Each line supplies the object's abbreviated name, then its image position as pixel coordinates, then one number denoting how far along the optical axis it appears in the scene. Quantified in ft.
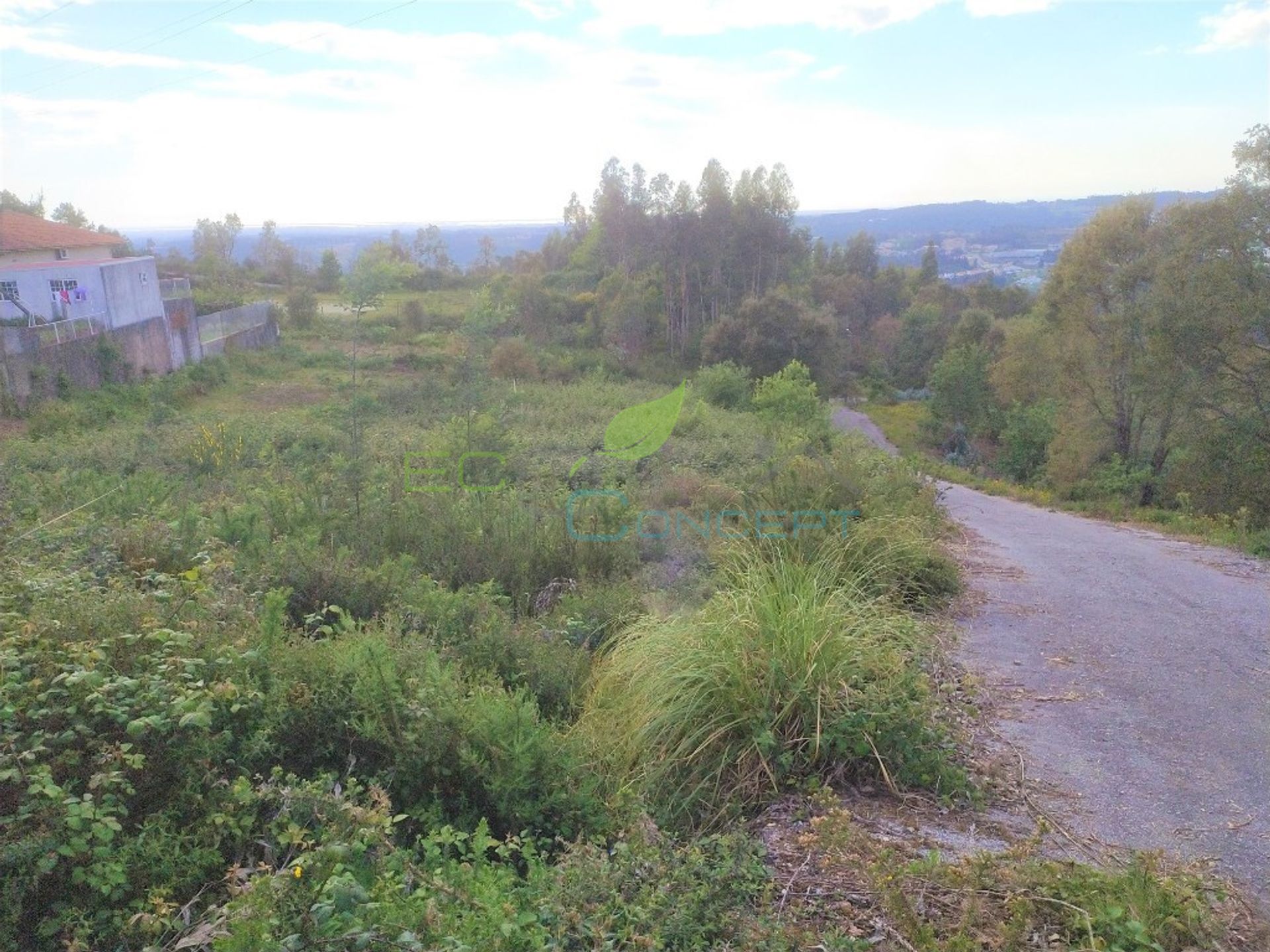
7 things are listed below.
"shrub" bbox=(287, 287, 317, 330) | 104.73
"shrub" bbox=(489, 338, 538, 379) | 84.48
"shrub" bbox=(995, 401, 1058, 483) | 87.30
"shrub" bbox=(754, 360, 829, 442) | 57.62
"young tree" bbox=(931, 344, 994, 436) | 107.14
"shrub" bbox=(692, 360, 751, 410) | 80.64
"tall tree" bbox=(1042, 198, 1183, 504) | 62.28
